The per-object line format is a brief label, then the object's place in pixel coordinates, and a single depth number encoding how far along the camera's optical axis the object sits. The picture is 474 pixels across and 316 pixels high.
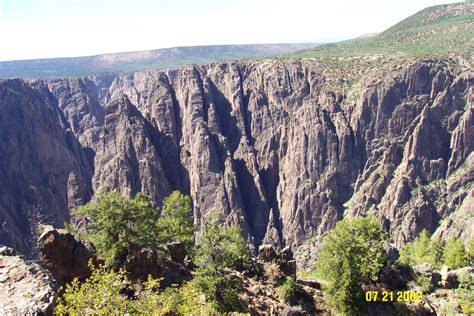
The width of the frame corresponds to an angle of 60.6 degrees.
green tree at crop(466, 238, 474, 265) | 68.94
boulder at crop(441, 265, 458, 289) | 49.34
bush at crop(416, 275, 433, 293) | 48.12
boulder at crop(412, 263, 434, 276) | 49.63
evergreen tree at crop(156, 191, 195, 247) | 55.20
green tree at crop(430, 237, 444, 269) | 75.33
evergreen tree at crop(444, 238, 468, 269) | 67.25
